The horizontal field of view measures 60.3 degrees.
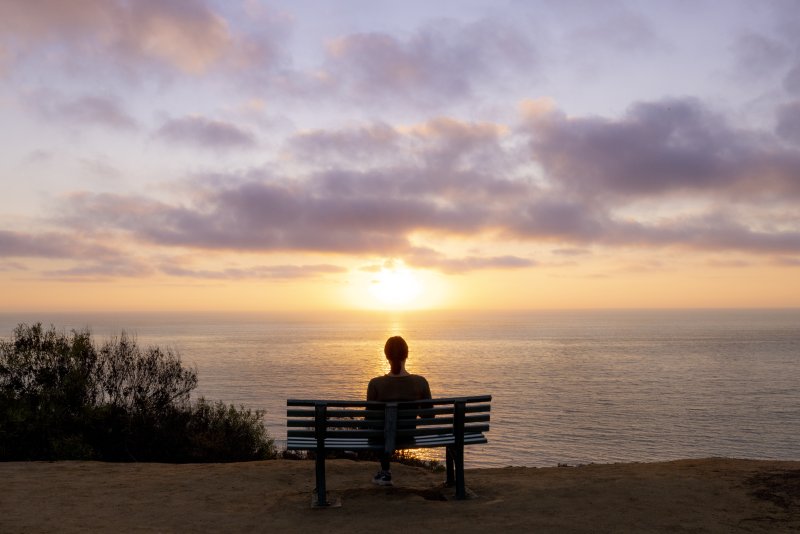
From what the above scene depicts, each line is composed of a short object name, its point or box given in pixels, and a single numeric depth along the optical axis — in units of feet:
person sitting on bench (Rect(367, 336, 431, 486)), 28.73
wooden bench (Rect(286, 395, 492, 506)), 26.37
